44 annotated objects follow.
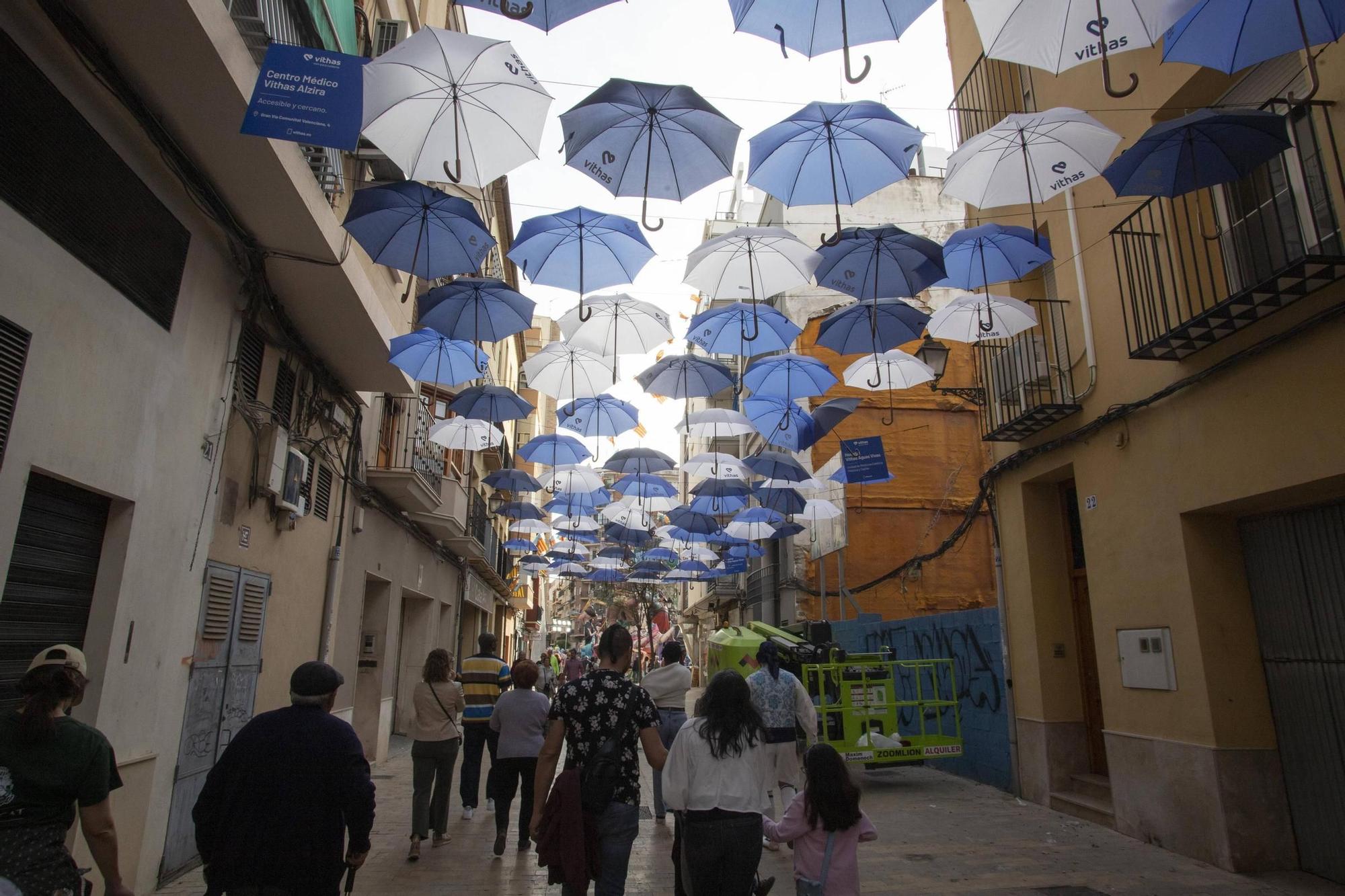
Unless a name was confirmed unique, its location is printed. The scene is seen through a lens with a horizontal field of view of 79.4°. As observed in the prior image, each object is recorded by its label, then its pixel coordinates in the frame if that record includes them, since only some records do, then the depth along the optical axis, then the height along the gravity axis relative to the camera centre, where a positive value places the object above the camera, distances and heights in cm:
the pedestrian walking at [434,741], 753 -76
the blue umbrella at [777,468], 1525 +351
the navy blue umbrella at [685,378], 1258 +431
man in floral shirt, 436 -44
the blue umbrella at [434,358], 998 +375
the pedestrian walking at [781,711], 760 -47
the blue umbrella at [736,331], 1065 +423
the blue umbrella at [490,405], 1238 +379
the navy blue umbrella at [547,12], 546 +422
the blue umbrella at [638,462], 1675 +398
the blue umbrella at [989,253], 851 +419
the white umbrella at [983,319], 929 +389
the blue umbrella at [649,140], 682 +447
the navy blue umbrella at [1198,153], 585 +372
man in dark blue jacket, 345 -64
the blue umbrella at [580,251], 852 +430
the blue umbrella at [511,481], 1720 +368
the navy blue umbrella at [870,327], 1012 +413
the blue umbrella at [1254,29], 521 +400
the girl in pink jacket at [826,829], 407 -84
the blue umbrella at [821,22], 590 +458
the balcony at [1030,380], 991 +357
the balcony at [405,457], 1284 +334
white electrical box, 791 +2
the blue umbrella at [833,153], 729 +457
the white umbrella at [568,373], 1225 +423
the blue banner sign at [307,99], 522 +358
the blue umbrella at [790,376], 1227 +421
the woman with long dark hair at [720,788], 402 -63
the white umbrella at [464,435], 1472 +400
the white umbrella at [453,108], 613 +420
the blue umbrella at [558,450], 1567 +393
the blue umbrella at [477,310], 927 +394
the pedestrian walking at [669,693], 814 -33
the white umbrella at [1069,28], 559 +436
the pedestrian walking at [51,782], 323 -50
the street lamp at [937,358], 1188 +434
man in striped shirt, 874 -46
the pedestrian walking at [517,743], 741 -74
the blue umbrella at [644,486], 1781 +376
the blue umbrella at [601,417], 1445 +421
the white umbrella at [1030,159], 691 +429
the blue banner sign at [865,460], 1347 +324
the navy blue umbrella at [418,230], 740 +391
